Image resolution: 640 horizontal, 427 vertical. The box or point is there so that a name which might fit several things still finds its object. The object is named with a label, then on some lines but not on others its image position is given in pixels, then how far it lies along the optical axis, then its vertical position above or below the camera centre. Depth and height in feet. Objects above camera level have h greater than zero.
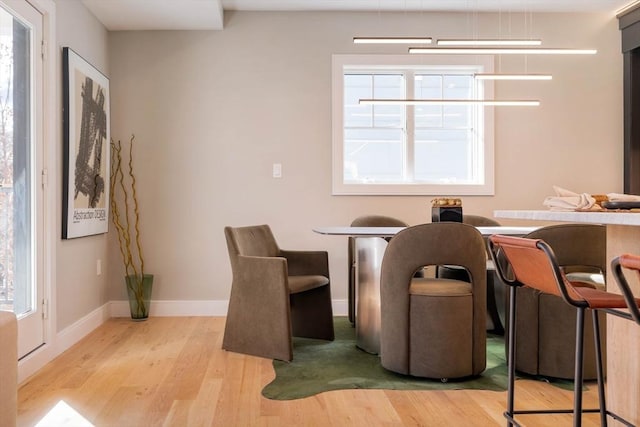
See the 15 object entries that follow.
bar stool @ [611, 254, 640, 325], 3.58 -0.46
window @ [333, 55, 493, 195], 15.69 +2.21
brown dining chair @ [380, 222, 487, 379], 9.08 -1.68
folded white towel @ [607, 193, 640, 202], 5.59 +0.07
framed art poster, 11.65 +1.34
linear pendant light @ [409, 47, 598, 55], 11.06 +3.18
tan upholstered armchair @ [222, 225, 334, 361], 10.59 -1.88
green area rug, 8.98 -2.98
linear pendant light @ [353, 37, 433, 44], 10.89 +3.35
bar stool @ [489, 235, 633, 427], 4.97 -0.83
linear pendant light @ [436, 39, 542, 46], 10.69 +3.20
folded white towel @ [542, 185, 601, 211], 5.77 +0.03
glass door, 9.23 +0.63
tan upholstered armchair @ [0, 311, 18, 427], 5.35 -1.64
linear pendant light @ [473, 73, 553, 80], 12.19 +2.88
